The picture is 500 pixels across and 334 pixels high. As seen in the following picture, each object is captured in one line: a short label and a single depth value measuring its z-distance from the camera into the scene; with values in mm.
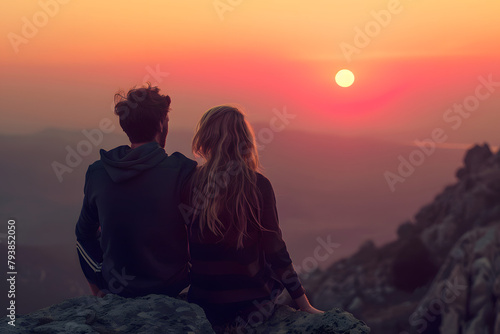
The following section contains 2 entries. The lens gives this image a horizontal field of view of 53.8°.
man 4387
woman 4242
